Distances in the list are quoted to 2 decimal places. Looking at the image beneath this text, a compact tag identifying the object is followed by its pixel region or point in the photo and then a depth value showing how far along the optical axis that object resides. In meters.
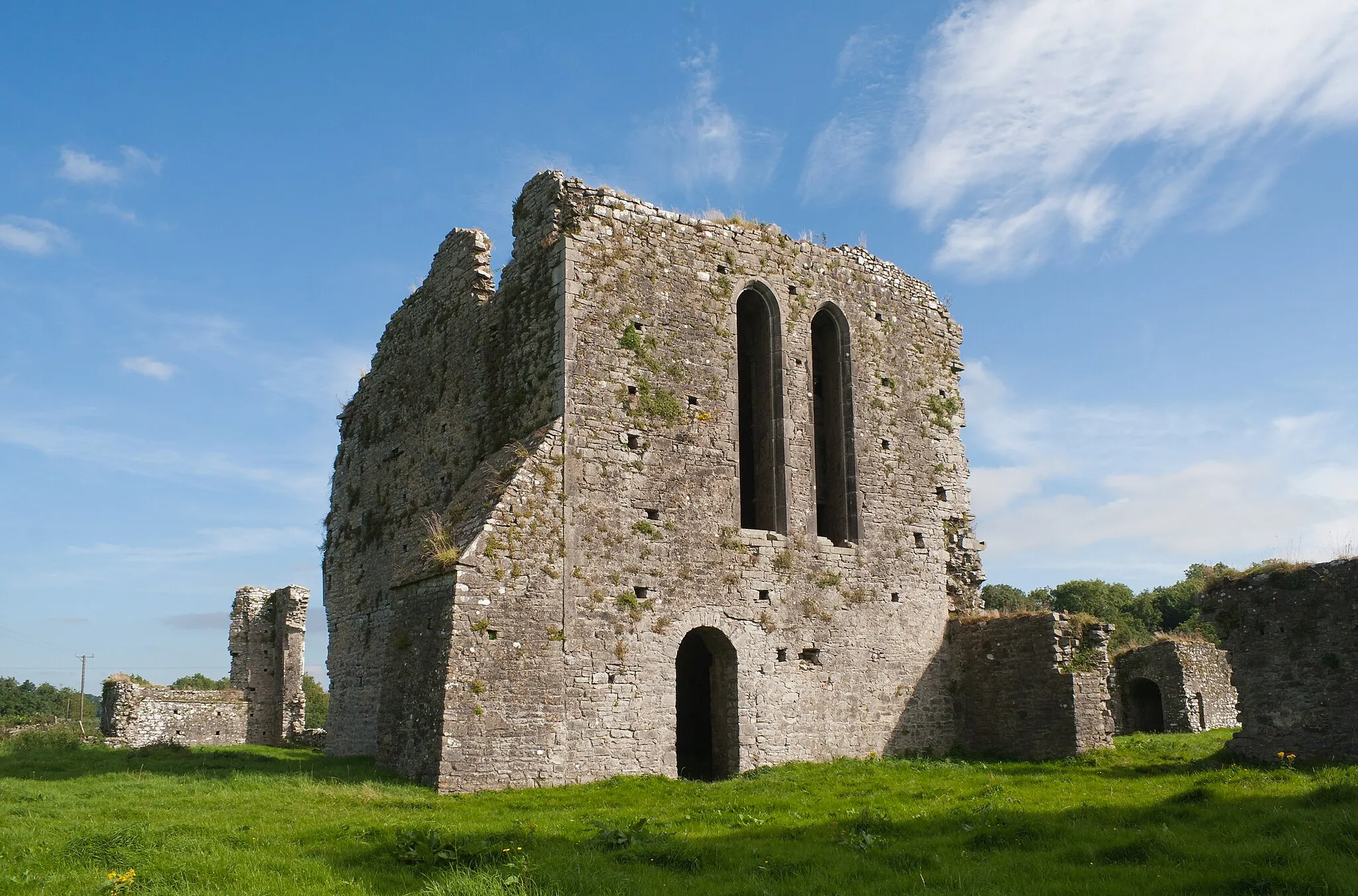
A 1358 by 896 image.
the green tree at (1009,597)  55.44
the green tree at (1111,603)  54.53
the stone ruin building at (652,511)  13.88
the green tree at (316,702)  69.81
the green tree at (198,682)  81.12
